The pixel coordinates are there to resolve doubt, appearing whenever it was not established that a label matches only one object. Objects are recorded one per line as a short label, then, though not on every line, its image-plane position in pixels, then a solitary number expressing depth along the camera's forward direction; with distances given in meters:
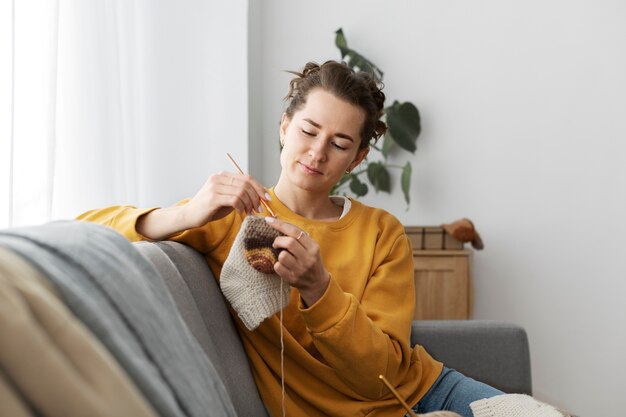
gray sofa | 1.42
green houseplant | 3.59
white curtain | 1.88
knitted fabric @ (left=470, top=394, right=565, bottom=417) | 1.61
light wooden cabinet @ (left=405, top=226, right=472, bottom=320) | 3.35
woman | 1.53
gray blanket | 0.85
